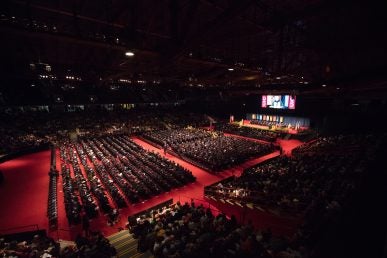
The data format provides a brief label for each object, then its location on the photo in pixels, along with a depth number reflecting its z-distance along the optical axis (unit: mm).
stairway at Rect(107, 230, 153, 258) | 7677
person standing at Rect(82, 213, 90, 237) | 9527
